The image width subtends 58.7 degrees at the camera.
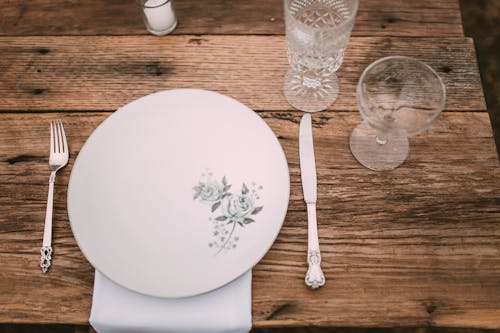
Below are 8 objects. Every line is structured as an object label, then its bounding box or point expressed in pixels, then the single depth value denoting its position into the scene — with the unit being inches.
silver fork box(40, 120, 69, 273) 25.1
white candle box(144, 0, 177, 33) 29.6
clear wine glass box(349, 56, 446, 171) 26.9
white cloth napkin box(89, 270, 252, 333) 23.5
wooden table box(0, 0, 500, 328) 24.3
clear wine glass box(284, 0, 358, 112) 24.8
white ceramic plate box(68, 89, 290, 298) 23.5
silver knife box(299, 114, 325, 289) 24.0
